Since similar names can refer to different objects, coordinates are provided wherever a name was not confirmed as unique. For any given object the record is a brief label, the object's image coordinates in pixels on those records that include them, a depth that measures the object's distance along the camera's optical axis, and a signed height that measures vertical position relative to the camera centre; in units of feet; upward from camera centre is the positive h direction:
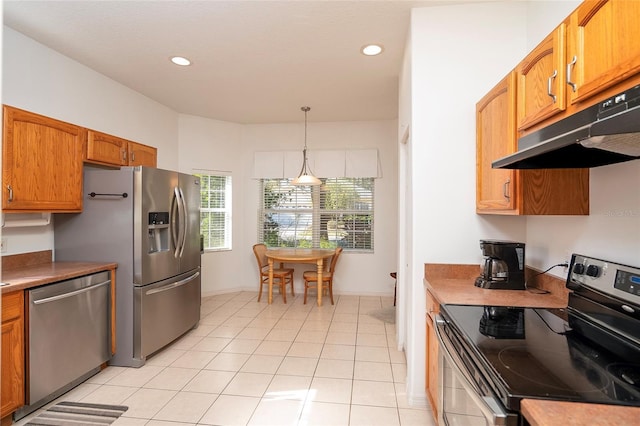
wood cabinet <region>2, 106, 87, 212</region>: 7.50 +1.27
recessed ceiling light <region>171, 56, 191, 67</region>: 9.87 +4.79
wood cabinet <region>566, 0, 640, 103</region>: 3.25 +1.90
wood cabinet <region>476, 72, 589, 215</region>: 5.40 +0.52
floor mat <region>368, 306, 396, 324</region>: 13.10 -4.36
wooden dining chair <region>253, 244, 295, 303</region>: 15.48 -2.92
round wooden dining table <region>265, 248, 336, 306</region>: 14.40 -1.99
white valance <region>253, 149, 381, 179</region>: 16.48 +2.64
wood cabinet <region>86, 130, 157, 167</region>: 9.62 +2.09
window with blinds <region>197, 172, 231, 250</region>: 16.61 +0.11
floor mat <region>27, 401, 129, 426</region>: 6.81 -4.46
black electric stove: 3.07 -1.64
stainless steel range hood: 2.89 +0.84
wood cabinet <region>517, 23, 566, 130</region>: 4.32 +1.98
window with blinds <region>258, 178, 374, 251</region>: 16.96 -0.04
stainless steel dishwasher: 7.01 -2.96
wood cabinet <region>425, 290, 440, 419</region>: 6.20 -2.91
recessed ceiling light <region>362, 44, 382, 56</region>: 9.05 +4.74
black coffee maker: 6.40 -1.03
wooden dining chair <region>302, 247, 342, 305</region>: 14.92 -2.94
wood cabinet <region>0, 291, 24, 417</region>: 6.47 -2.93
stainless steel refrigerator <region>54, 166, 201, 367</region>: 9.20 -0.88
